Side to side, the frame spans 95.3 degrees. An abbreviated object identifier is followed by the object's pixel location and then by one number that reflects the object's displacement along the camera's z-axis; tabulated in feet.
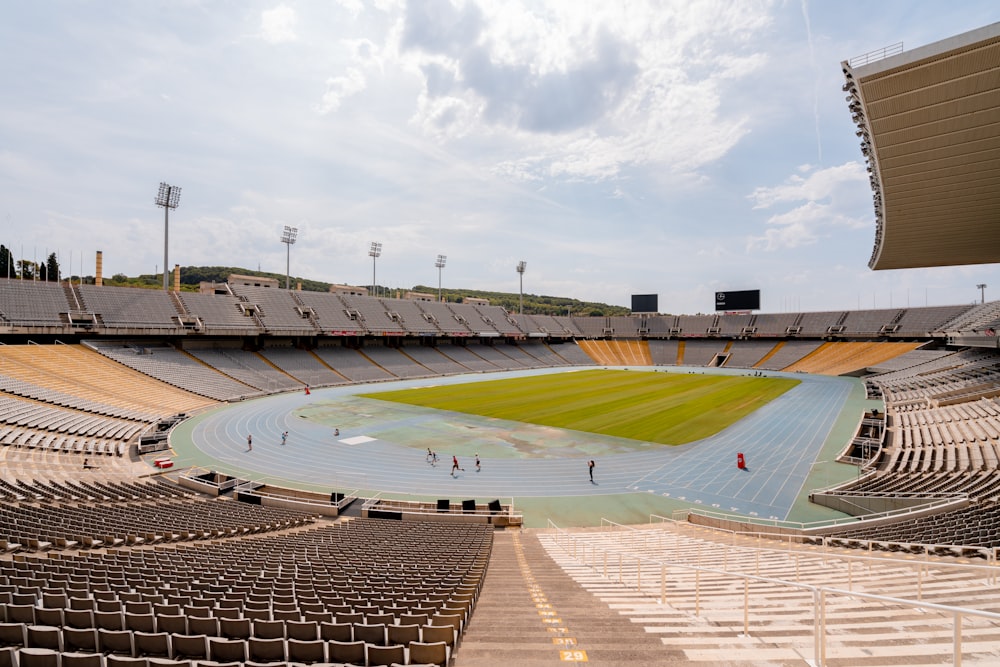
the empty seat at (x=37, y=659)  13.80
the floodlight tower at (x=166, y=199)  171.32
